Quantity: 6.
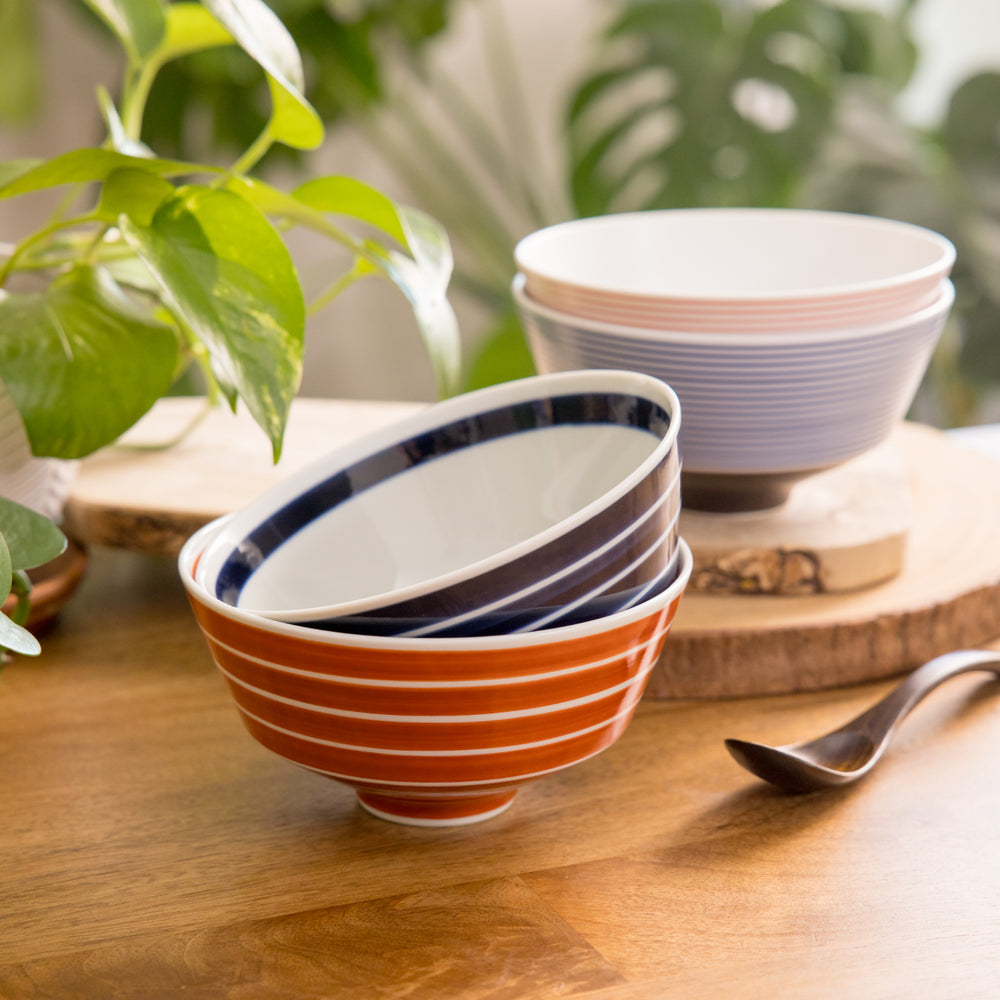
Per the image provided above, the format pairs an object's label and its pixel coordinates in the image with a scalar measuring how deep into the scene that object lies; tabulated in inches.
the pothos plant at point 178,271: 25.3
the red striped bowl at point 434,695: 23.6
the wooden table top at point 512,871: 23.5
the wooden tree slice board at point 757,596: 28.0
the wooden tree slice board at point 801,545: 29.1
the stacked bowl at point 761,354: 28.1
